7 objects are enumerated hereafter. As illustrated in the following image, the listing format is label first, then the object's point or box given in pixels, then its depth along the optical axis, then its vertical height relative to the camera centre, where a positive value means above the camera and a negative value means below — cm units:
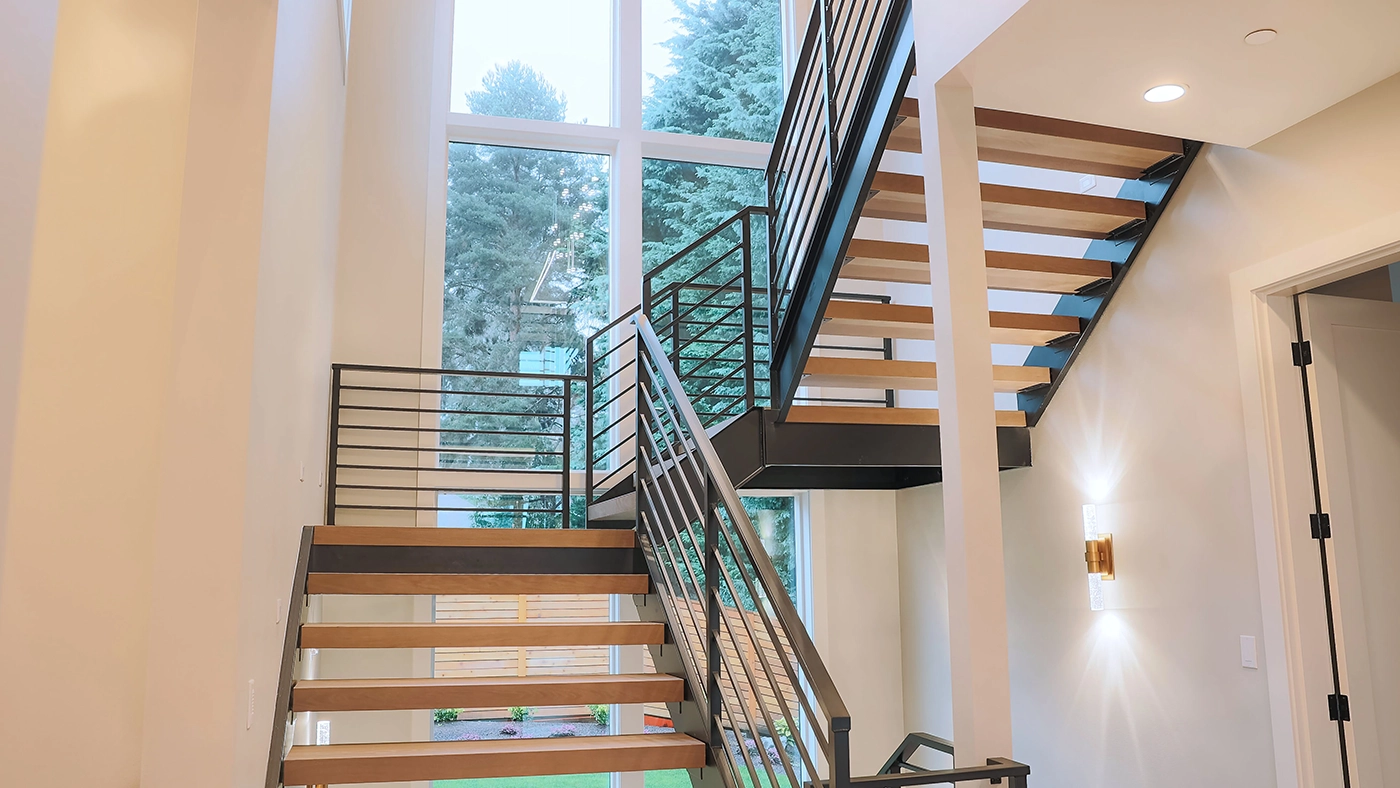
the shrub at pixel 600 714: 597 -97
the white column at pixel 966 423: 280 +40
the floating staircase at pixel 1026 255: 378 +132
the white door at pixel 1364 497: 338 +18
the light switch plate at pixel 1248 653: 359 -39
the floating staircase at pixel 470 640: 301 -30
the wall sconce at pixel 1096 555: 437 -2
